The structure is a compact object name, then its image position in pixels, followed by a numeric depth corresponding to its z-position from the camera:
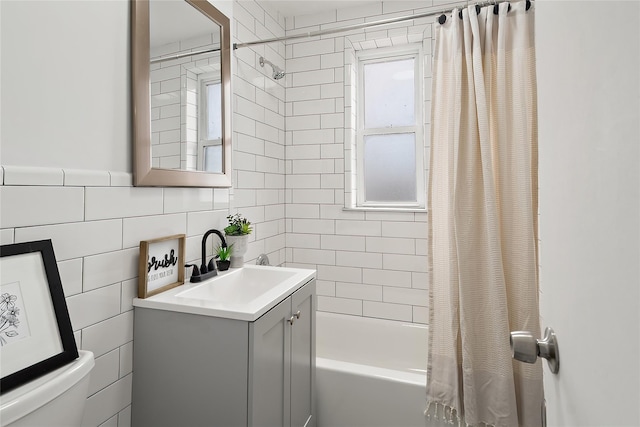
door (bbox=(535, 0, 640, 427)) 0.32
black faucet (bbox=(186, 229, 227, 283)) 1.51
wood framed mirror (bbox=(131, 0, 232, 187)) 1.28
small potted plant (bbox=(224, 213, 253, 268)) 1.77
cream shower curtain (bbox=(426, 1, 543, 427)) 1.54
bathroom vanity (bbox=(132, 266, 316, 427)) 1.14
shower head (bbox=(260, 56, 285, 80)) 2.35
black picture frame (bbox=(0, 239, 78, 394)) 0.80
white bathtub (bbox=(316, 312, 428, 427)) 1.72
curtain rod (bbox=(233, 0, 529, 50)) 1.64
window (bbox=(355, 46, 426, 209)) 2.54
